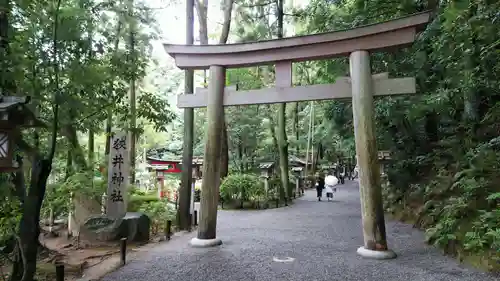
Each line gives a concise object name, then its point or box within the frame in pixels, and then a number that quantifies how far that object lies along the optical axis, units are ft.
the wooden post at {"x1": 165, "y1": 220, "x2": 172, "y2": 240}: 32.35
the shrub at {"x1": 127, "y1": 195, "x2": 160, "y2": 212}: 41.14
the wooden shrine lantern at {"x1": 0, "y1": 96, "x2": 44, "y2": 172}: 13.76
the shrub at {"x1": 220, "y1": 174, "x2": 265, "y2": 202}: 57.36
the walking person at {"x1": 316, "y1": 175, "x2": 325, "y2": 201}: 69.67
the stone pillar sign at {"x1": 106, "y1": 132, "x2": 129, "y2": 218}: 31.53
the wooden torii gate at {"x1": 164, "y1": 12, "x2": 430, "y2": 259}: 23.08
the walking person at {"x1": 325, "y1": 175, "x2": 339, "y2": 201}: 68.28
